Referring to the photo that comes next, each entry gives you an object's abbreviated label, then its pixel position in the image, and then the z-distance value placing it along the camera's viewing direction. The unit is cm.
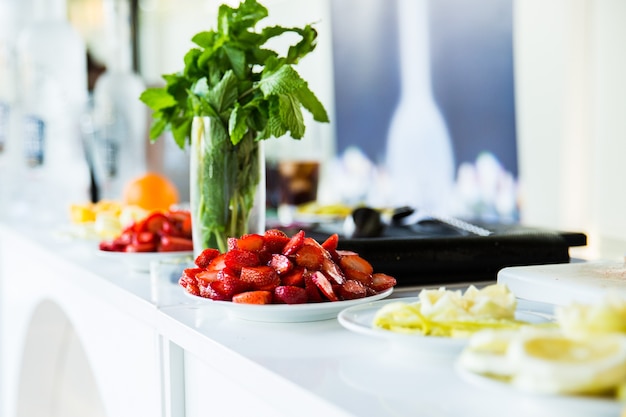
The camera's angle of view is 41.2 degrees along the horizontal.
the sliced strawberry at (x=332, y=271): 90
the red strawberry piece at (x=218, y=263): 92
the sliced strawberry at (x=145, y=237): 141
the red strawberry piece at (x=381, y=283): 94
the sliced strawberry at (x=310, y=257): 90
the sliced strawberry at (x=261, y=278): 88
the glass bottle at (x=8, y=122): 301
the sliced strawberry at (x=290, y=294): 87
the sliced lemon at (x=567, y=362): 50
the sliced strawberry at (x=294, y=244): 91
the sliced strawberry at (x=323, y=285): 88
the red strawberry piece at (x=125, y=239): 144
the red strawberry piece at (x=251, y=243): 93
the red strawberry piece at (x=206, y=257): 97
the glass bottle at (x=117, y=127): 300
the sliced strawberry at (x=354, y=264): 94
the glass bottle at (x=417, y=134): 365
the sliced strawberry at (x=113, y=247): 143
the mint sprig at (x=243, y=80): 113
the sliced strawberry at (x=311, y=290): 88
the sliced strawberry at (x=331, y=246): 96
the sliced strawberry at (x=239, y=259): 90
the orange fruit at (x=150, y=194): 212
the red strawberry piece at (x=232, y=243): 95
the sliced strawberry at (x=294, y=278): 89
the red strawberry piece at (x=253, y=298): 87
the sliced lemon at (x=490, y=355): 56
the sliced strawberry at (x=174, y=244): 139
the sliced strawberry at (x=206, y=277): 92
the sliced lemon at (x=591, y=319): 54
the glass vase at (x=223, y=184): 121
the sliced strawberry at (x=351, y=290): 90
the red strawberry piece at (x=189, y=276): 95
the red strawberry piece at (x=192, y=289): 94
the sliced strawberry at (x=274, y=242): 94
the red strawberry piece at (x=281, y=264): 89
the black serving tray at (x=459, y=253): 112
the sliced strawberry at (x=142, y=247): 140
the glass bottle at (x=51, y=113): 298
